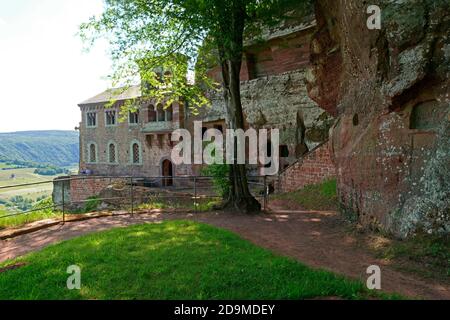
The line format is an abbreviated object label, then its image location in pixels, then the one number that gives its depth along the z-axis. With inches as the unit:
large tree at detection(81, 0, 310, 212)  408.5
